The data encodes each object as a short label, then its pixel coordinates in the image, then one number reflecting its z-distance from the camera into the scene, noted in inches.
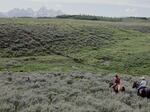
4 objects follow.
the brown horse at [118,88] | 1006.8
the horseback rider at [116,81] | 1040.7
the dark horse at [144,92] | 924.0
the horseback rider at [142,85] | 962.1
